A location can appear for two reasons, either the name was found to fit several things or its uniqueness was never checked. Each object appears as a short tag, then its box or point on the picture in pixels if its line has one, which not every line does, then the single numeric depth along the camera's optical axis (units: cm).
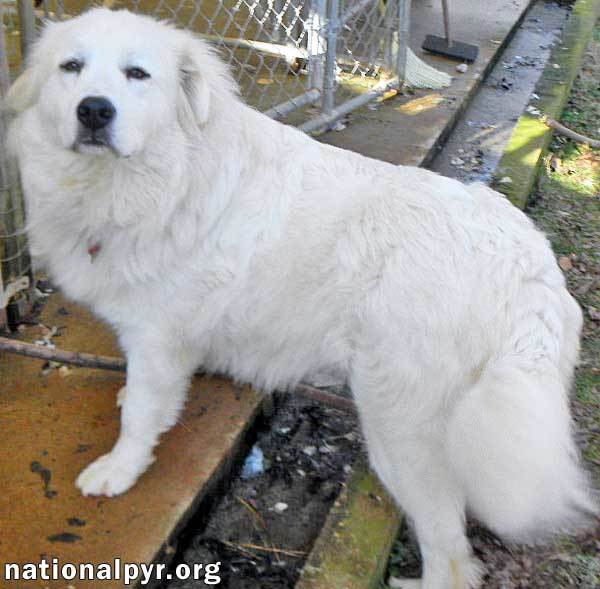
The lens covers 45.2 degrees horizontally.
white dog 204
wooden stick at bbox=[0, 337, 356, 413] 258
